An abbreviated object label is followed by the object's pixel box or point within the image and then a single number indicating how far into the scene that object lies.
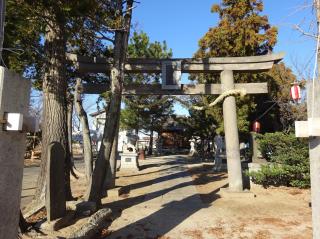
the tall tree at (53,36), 4.60
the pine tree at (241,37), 12.53
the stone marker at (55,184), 4.07
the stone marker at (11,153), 2.28
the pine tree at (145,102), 15.79
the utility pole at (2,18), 2.41
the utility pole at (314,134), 2.30
